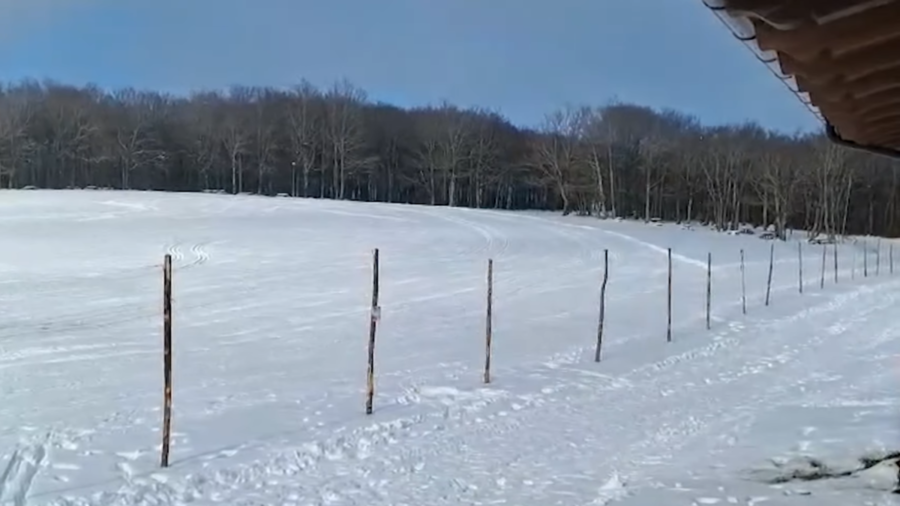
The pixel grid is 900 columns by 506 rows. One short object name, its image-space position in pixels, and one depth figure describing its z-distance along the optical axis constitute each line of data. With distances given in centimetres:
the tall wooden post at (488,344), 1050
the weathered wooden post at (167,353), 664
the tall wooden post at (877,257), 3516
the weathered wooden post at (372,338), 866
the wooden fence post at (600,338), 1264
